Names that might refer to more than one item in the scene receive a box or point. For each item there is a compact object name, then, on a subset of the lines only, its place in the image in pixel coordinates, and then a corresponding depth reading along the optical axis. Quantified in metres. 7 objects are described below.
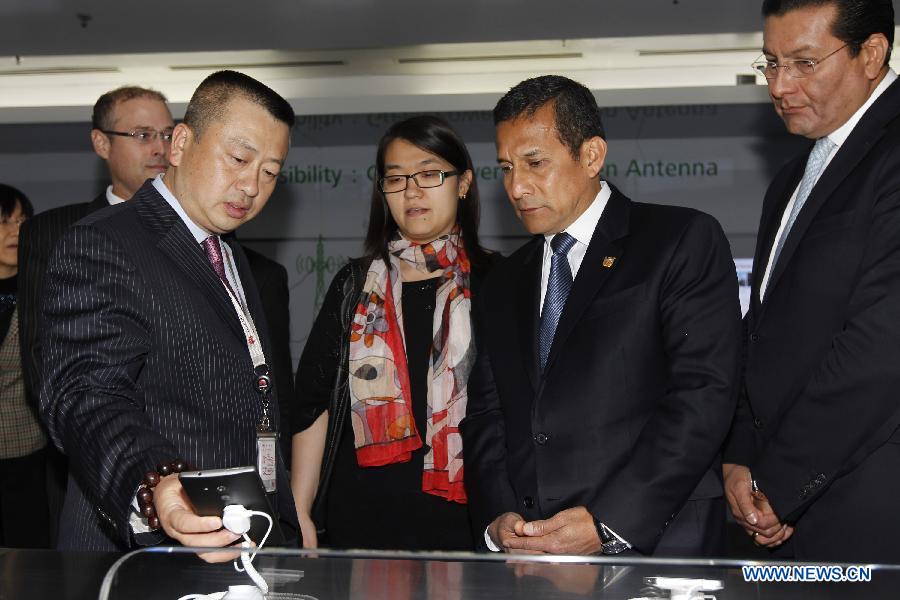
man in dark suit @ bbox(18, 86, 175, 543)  3.62
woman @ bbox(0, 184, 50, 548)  4.30
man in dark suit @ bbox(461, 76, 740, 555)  2.25
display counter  1.43
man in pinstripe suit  1.88
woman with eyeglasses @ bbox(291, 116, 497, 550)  3.11
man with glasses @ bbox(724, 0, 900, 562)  2.22
